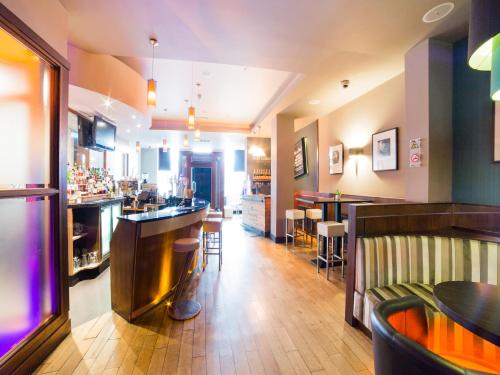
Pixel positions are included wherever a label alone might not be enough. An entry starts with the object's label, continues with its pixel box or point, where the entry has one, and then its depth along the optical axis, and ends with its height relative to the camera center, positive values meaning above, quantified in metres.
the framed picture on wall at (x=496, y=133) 2.26 +0.55
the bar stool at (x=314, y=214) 5.27 -0.63
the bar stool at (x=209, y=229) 3.85 -0.72
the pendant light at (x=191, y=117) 4.03 +1.23
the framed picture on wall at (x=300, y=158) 7.08 +0.90
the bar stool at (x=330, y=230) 3.49 -0.68
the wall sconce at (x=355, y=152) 4.94 +0.77
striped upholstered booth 2.07 -0.73
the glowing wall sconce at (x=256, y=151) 8.42 +1.31
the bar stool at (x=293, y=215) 5.08 -0.64
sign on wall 2.67 +0.41
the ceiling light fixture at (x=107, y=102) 3.78 +1.44
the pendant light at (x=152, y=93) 2.88 +1.19
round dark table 0.93 -0.57
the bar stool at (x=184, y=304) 2.49 -1.37
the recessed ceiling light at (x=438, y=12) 2.13 +1.69
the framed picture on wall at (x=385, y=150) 4.04 +0.68
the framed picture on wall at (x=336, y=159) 5.52 +0.70
